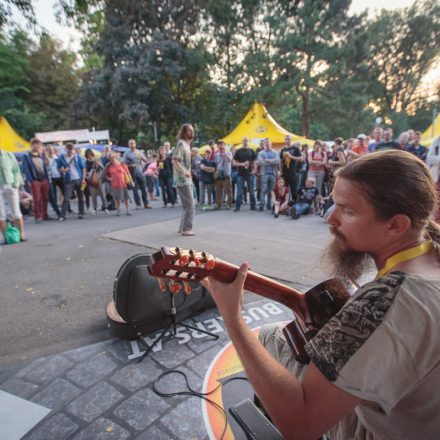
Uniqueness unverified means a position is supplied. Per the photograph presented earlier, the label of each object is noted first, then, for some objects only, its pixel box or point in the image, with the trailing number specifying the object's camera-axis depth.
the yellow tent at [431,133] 14.24
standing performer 5.52
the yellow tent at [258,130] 14.68
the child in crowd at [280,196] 8.30
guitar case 2.51
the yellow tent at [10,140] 15.82
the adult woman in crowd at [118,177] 8.85
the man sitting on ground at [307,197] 8.18
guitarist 0.78
